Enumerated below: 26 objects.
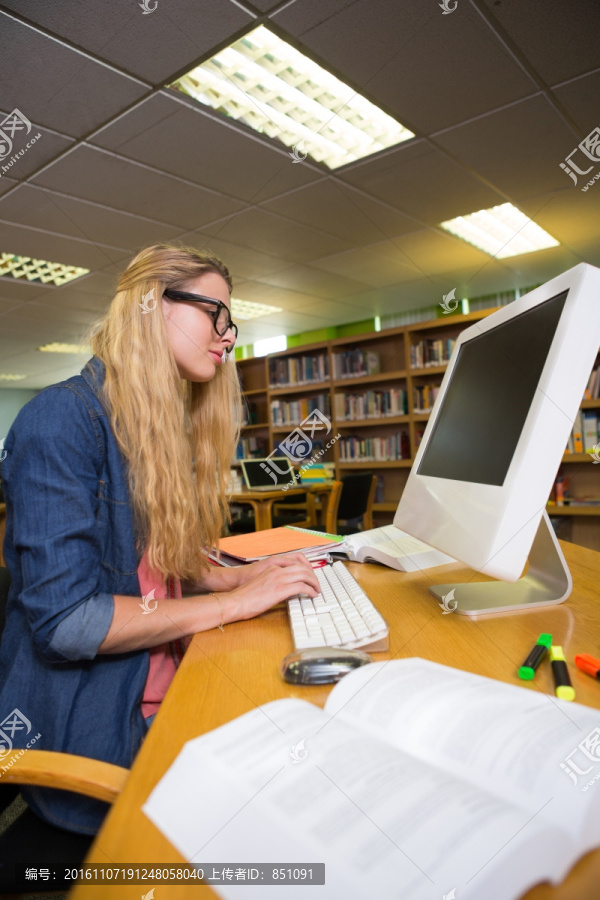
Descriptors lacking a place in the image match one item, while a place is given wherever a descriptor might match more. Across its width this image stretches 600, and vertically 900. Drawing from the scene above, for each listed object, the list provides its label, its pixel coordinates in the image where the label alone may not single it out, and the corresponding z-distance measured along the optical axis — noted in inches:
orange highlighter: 21.8
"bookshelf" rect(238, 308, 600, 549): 192.7
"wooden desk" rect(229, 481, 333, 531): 160.4
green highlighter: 21.9
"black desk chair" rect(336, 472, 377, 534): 158.9
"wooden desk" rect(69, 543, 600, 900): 13.4
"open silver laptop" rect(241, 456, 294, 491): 197.3
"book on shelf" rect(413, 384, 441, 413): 205.0
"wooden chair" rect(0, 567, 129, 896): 20.8
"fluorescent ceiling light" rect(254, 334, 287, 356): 320.7
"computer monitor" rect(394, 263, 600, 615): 26.8
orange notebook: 46.9
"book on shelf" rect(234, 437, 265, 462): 264.5
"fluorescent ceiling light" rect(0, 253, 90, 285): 181.2
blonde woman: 28.0
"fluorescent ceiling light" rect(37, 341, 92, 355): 297.8
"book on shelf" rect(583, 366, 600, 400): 167.0
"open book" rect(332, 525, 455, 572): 44.7
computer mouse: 22.5
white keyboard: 26.0
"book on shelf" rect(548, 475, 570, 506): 179.6
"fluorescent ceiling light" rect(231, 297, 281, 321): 241.8
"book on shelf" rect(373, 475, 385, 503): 224.2
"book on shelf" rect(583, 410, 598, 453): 173.9
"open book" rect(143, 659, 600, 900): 11.7
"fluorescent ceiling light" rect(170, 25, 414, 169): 94.7
